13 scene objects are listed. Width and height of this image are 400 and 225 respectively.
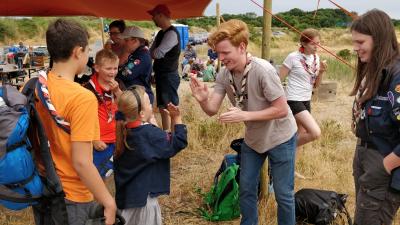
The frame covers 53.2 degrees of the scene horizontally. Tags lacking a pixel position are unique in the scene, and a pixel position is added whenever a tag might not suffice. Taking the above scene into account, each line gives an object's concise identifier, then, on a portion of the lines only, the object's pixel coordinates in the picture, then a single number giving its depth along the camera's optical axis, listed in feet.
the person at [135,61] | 12.84
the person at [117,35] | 13.41
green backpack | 10.89
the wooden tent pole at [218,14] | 26.83
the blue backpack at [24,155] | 5.32
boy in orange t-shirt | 5.69
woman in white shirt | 12.92
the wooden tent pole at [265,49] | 10.73
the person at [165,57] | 15.43
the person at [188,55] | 56.35
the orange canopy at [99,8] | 17.73
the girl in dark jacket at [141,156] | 7.68
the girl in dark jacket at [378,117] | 6.39
